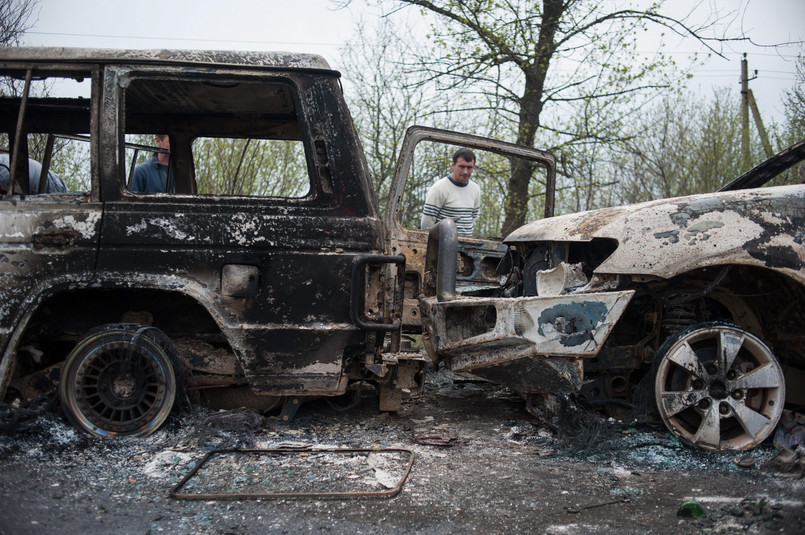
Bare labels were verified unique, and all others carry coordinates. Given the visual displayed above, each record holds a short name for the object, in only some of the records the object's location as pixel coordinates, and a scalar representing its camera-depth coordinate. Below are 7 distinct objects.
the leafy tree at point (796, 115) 11.43
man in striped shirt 5.94
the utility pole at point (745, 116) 14.13
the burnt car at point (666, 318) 3.28
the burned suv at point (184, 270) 3.40
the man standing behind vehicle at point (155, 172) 4.32
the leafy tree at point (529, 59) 10.30
